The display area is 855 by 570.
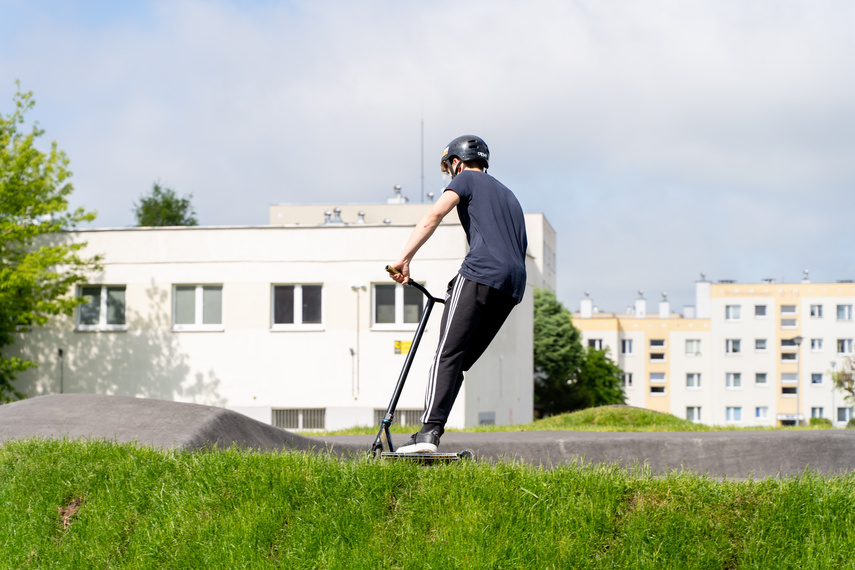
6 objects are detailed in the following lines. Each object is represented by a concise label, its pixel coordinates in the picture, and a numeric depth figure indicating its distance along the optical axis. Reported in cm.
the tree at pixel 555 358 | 7419
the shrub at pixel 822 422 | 4246
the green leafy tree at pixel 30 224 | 2727
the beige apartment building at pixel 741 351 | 11012
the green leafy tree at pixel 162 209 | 7244
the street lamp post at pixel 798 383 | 10250
